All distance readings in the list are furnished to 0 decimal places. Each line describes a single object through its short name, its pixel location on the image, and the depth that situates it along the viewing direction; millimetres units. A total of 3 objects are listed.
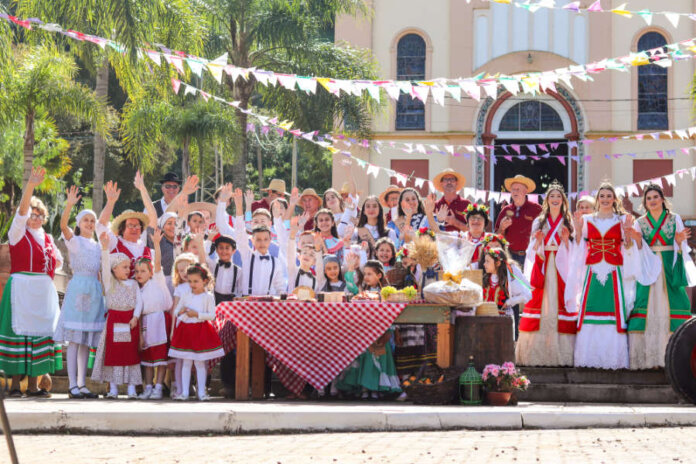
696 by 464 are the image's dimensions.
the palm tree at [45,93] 22578
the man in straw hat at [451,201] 13758
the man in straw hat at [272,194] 15586
